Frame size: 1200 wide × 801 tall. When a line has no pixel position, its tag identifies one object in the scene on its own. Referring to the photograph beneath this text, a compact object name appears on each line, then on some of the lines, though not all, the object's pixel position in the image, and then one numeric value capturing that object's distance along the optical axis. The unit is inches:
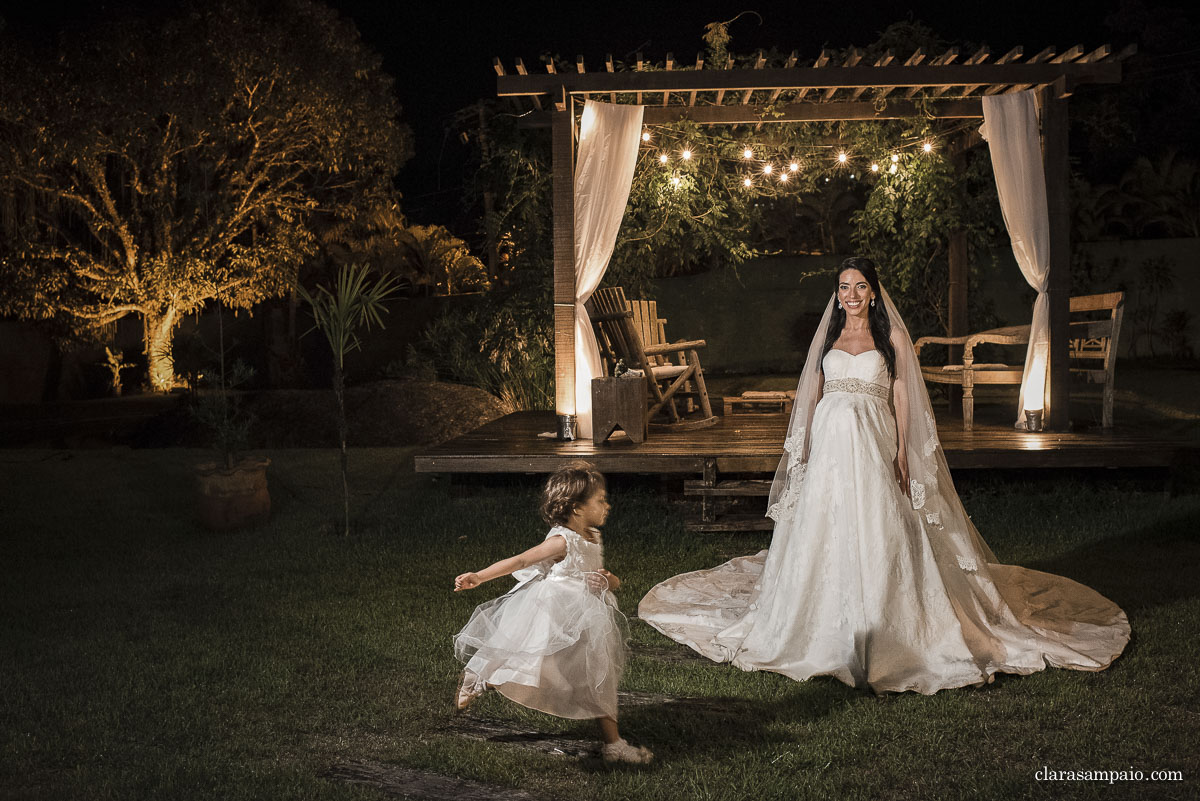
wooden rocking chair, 310.0
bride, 154.5
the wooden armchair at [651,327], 367.9
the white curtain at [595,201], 296.7
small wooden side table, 281.0
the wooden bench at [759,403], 361.1
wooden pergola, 292.8
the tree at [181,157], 570.9
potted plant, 265.9
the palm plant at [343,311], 252.1
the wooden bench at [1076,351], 295.6
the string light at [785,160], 375.2
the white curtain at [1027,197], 294.0
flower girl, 123.1
